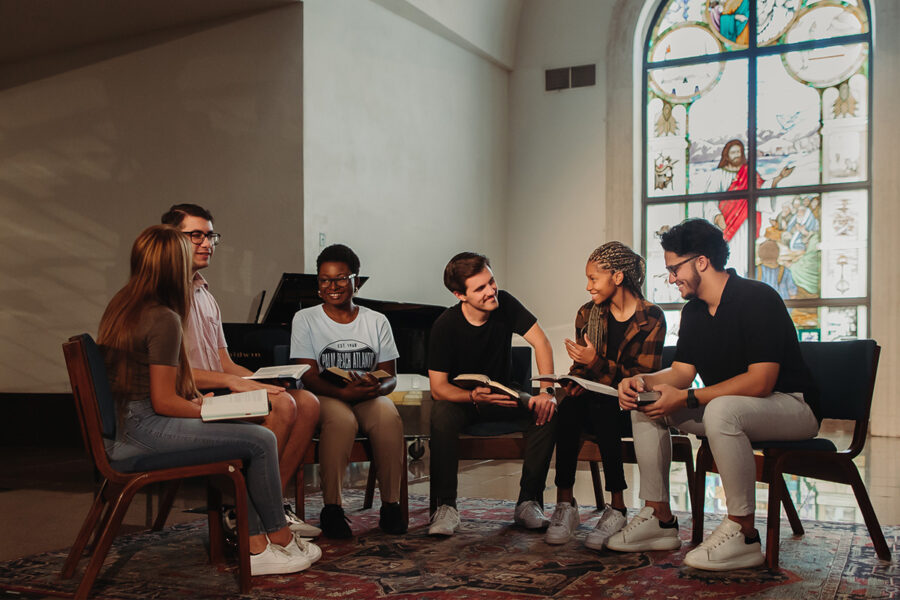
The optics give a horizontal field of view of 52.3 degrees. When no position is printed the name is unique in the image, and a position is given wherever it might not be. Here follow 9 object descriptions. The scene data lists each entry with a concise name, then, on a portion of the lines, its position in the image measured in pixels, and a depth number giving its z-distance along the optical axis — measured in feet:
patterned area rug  8.61
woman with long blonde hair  8.45
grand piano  17.03
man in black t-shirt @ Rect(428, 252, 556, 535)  11.33
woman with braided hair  10.97
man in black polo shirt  9.37
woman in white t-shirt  11.15
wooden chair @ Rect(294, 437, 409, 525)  11.30
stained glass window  27.55
